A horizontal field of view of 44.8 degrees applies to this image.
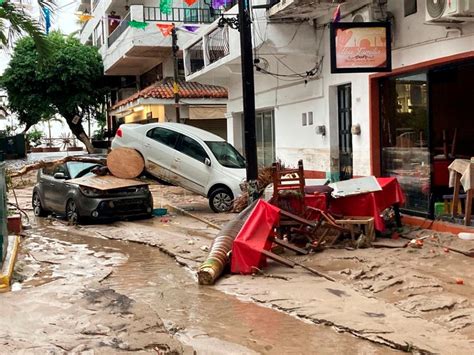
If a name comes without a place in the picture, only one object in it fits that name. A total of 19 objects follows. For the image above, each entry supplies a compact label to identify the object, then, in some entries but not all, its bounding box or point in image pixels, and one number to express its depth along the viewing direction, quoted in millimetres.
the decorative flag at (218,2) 15072
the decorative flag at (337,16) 10617
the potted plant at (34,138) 56947
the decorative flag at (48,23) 18781
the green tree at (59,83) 32281
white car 14820
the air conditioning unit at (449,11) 8086
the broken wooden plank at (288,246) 8648
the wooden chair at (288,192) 9547
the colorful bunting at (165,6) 23172
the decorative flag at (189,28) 23516
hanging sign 10328
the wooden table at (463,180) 8875
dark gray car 13383
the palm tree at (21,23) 9727
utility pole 11234
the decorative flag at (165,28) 23417
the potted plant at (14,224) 11805
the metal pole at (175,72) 22650
